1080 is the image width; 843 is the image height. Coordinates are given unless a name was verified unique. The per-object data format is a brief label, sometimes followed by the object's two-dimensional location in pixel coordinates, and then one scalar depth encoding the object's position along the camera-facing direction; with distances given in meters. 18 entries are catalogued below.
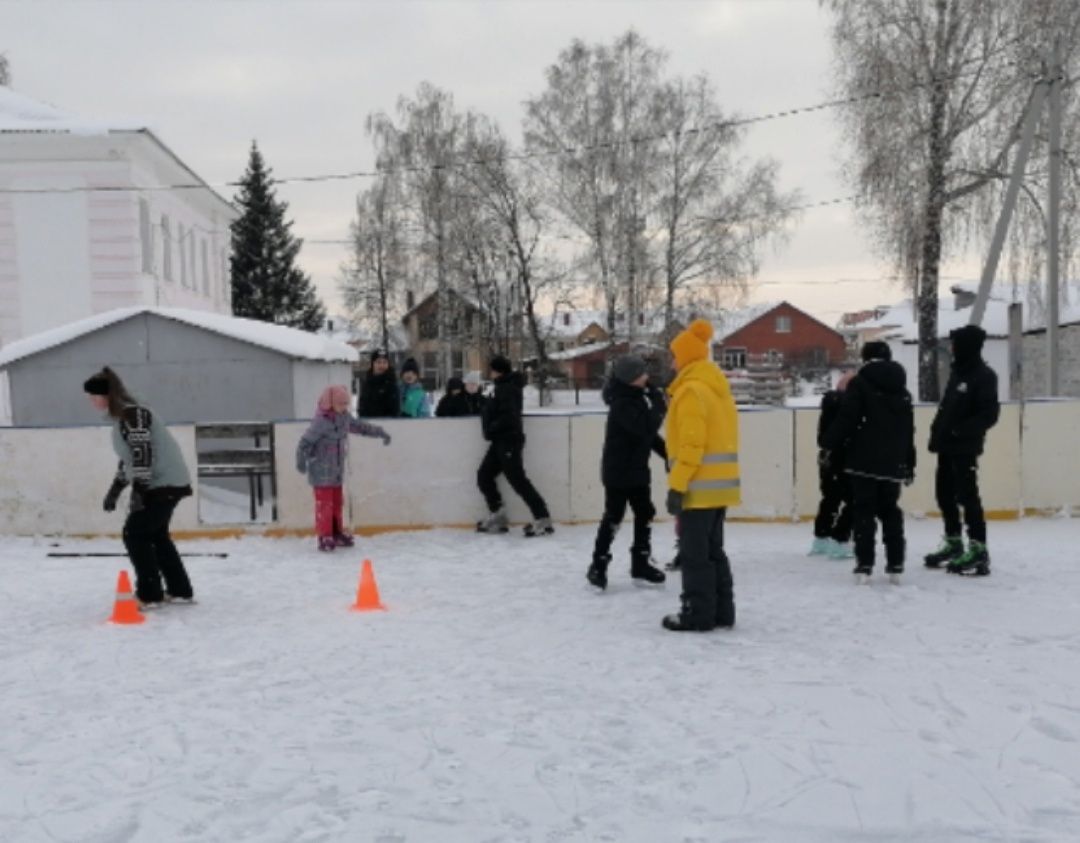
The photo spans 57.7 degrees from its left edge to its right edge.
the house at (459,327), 37.84
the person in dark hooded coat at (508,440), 9.03
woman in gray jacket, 6.24
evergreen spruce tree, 43.53
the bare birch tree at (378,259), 35.88
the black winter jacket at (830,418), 7.45
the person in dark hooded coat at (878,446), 6.51
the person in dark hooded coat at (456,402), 10.50
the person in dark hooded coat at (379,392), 10.46
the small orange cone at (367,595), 6.37
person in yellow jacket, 5.42
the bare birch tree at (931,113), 19.73
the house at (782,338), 71.50
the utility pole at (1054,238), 15.52
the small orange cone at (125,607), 6.07
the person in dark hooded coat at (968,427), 6.82
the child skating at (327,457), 8.63
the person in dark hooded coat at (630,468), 6.72
